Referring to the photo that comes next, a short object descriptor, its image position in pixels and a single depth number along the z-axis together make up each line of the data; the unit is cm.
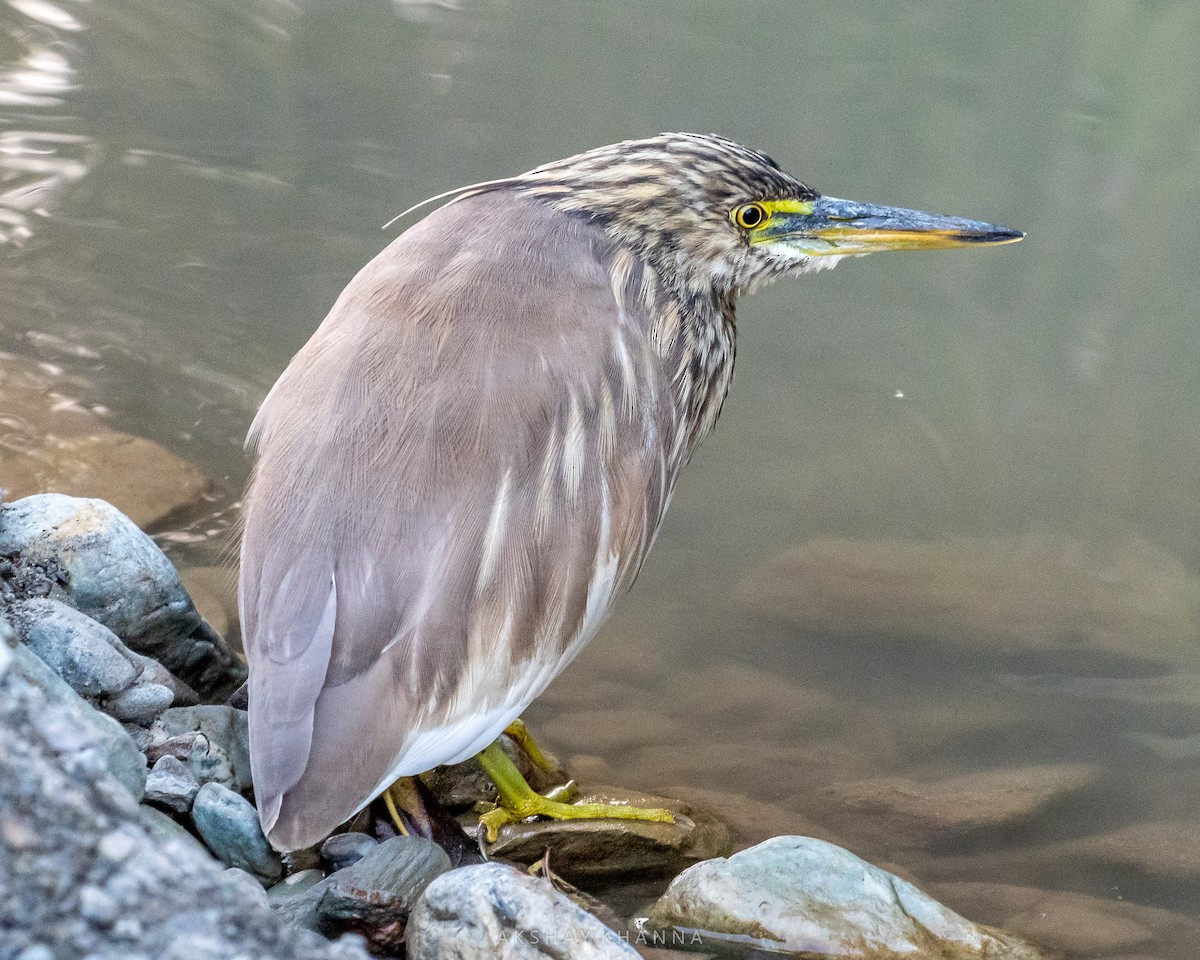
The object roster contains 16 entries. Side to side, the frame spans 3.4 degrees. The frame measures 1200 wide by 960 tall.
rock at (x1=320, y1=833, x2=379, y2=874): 617
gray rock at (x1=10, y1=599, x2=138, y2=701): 615
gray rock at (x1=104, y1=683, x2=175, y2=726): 616
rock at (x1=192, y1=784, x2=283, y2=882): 614
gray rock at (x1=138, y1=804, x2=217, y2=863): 612
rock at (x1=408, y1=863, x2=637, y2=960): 611
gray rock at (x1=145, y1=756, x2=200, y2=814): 614
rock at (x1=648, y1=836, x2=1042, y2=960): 620
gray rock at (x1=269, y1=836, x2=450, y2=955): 613
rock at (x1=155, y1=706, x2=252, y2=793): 616
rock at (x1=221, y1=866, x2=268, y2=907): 603
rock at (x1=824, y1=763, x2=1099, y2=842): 631
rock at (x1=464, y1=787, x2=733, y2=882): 624
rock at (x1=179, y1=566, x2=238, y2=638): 633
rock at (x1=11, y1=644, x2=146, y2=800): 603
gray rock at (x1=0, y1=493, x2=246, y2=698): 619
